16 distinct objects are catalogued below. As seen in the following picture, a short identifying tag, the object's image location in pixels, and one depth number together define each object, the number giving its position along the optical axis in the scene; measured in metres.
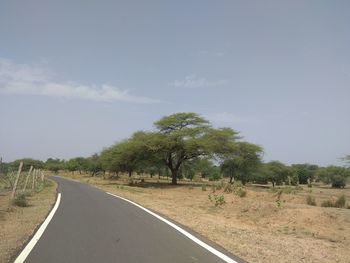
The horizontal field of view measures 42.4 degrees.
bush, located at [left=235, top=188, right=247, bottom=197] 28.34
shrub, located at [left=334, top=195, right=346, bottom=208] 22.05
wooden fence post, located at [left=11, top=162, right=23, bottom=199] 21.06
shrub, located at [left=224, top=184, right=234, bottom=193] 32.48
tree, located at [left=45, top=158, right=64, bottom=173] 159.82
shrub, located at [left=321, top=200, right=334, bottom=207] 22.03
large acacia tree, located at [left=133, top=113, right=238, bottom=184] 48.25
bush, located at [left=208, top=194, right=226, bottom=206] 23.86
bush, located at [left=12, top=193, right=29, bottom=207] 20.42
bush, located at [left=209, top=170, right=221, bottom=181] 101.97
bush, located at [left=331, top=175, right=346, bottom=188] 86.12
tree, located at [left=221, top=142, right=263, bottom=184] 56.80
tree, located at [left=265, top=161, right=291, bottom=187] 91.56
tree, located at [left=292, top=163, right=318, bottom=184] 104.39
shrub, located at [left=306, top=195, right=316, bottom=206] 23.22
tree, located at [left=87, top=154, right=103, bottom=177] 110.72
